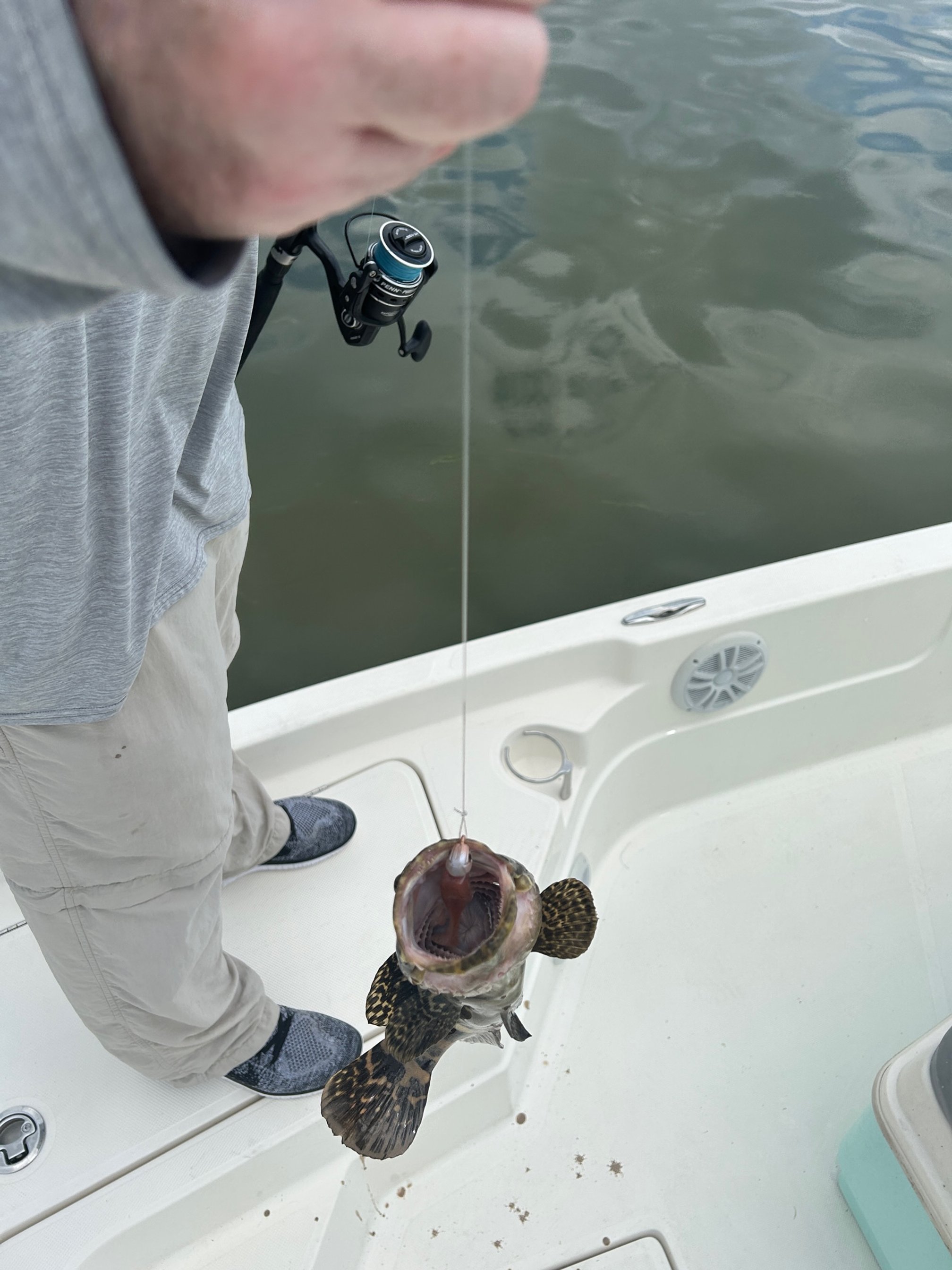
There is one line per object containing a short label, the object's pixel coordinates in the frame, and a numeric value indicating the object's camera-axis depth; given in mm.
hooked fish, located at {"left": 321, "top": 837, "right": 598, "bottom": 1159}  1015
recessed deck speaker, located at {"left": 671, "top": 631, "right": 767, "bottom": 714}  2268
